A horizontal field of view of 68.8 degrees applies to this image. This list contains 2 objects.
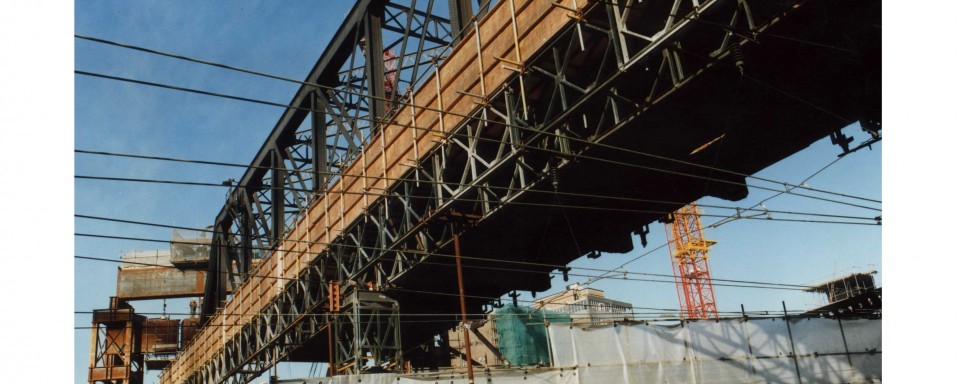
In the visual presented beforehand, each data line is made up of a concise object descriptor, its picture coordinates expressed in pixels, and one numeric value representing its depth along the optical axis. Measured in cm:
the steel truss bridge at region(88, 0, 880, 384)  970
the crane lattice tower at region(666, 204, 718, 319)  7131
